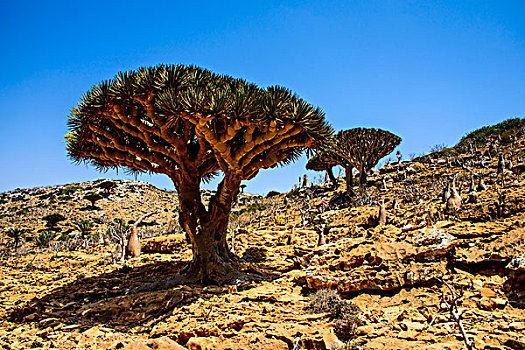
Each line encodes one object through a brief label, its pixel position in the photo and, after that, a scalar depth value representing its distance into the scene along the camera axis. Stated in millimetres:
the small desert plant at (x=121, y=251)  11091
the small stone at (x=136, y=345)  4928
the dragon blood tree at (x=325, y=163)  24988
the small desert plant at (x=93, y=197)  36562
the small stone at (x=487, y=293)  5609
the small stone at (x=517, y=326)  4436
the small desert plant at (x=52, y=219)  29667
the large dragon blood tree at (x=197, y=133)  6797
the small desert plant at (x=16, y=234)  21441
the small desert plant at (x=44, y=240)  21922
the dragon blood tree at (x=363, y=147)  23641
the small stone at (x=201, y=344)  5035
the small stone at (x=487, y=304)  5277
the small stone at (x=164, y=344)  4914
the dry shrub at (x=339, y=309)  5188
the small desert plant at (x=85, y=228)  24631
